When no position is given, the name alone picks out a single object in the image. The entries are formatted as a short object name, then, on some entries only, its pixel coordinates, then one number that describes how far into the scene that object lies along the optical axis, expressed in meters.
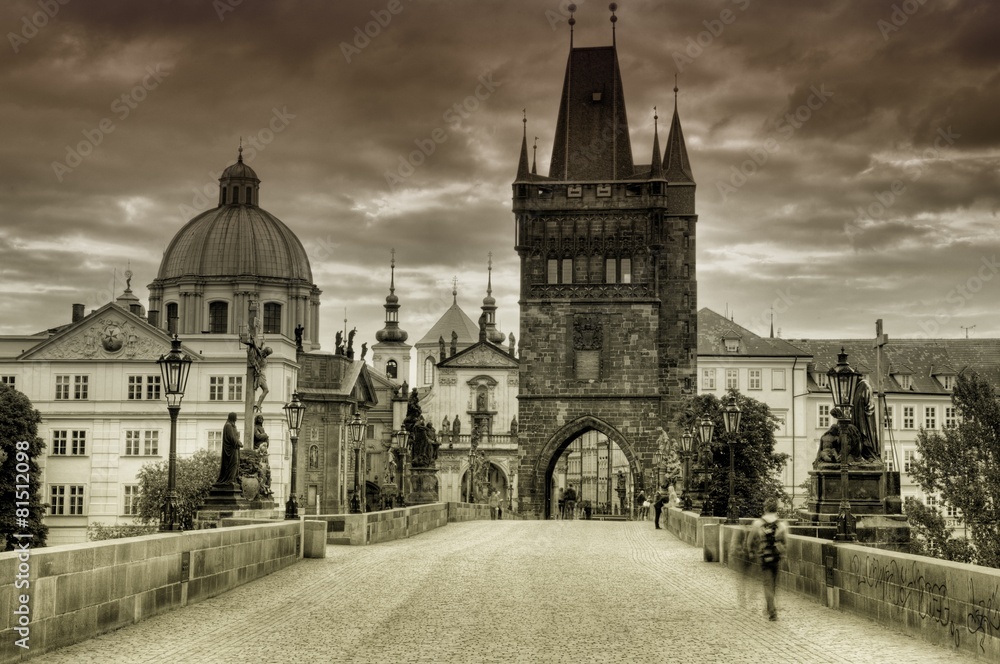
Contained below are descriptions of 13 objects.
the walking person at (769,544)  15.18
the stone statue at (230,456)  26.59
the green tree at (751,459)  63.12
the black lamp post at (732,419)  29.20
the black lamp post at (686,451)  44.88
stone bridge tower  69.50
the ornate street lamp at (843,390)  21.02
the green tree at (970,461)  58.16
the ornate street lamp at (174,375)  19.23
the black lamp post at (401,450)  49.41
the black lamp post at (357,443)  39.97
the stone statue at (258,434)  31.59
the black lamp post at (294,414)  32.62
